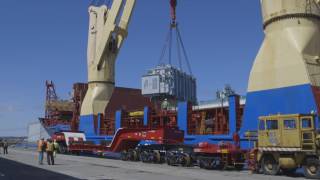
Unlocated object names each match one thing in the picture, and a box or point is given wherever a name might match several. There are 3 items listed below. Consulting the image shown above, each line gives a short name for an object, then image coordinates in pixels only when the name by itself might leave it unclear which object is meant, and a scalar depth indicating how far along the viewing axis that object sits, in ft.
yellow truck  60.80
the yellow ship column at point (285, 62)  77.30
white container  190.08
